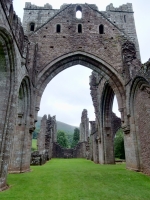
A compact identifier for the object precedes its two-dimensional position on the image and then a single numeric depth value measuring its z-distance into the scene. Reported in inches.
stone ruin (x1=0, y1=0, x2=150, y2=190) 224.1
